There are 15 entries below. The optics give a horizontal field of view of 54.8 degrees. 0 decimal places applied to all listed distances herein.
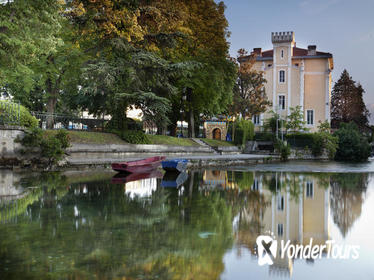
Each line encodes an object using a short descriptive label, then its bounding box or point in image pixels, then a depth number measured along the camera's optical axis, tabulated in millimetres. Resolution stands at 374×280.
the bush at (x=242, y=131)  47344
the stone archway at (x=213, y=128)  50594
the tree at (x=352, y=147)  46041
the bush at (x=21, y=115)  19238
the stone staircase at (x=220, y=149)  38438
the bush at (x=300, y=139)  46750
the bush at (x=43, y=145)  19000
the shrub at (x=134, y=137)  27730
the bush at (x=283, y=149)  40406
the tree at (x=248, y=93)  48031
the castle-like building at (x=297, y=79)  53594
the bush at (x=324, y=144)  45062
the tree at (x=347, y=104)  67875
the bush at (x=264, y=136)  49528
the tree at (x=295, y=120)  50025
